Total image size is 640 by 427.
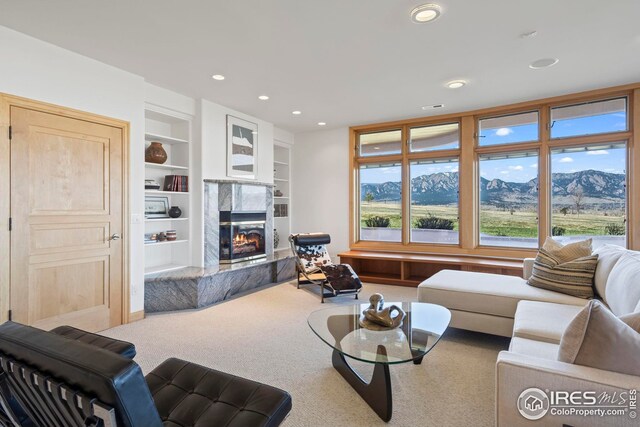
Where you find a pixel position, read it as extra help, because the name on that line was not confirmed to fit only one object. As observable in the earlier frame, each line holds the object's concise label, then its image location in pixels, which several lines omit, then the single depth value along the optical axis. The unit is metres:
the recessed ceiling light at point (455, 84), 3.97
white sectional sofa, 1.28
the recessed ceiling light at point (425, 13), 2.48
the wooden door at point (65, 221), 2.87
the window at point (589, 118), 4.35
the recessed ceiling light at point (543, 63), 3.41
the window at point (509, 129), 4.87
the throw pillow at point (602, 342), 1.28
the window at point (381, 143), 5.93
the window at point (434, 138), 5.45
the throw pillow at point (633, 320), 1.40
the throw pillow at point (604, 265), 2.62
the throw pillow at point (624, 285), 2.04
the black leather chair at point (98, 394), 0.83
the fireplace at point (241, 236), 4.88
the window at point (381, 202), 5.94
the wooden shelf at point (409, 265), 4.70
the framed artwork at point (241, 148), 5.03
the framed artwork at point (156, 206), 4.40
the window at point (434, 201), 5.48
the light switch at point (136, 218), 3.72
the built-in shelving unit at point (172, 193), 4.48
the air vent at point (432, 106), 4.91
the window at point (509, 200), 4.91
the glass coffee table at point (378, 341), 1.94
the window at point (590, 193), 4.37
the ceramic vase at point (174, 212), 4.56
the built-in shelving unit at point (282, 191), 6.69
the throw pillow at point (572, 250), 3.02
